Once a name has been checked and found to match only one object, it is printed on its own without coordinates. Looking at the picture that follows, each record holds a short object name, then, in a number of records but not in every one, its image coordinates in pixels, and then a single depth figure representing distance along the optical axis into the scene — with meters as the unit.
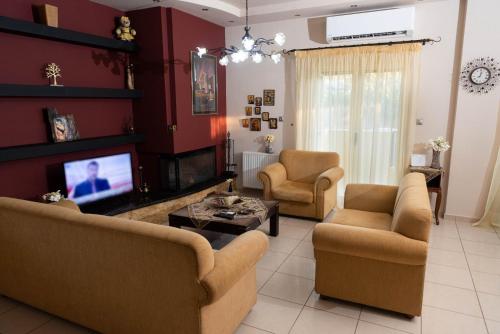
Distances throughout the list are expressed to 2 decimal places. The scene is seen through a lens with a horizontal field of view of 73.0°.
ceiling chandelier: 3.38
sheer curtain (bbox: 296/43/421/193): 4.77
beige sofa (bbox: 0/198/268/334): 1.91
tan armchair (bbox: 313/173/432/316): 2.37
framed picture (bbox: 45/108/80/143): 3.82
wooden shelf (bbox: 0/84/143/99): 3.31
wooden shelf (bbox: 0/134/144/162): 3.37
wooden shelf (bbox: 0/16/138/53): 3.27
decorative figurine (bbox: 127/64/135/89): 4.78
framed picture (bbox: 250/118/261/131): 5.97
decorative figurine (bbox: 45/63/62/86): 3.81
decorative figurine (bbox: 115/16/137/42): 4.53
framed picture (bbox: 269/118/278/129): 5.83
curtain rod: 4.55
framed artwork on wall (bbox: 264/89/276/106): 5.77
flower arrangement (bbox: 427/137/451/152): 4.45
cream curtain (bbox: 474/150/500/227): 4.34
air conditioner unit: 4.49
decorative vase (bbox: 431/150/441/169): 4.53
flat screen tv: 3.82
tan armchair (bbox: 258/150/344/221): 4.56
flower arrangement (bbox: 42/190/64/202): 3.54
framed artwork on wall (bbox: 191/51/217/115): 5.17
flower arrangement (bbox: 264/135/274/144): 5.80
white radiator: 5.86
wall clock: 4.21
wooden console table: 4.42
